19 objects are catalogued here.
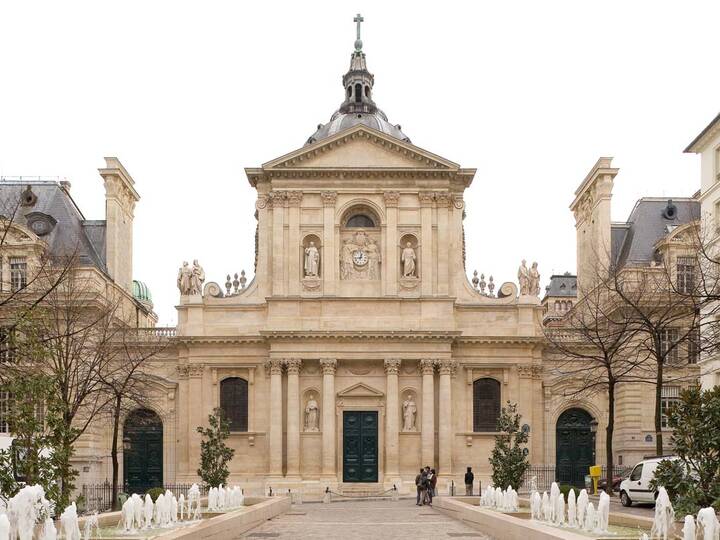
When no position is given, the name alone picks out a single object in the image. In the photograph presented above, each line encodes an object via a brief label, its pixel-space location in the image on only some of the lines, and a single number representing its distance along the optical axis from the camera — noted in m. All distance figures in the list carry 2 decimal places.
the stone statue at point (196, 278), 58.09
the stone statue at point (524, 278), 58.00
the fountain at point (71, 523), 19.44
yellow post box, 47.12
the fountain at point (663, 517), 20.19
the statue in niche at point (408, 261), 57.22
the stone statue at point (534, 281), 57.94
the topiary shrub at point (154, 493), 37.06
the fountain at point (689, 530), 17.35
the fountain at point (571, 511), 26.20
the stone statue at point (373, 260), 57.59
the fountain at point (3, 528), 15.16
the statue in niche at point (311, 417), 56.56
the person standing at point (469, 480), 49.06
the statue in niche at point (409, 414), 56.56
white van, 36.94
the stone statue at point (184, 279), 58.00
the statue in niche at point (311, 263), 57.10
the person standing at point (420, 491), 45.56
